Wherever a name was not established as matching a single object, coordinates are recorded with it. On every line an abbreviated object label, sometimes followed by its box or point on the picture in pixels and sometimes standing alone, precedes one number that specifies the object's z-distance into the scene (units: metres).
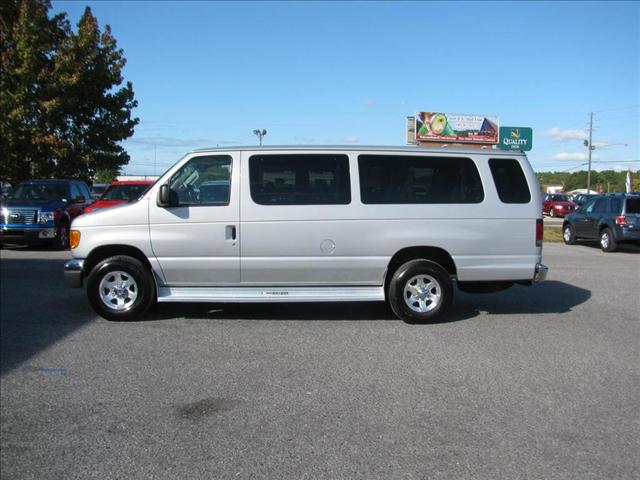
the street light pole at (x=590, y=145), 71.81
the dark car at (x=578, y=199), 39.61
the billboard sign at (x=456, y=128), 45.16
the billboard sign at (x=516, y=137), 44.66
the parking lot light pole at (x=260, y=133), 39.97
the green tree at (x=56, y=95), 22.22
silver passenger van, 6.92
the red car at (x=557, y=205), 39.10
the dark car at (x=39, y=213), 14.11
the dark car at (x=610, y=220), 16.51
